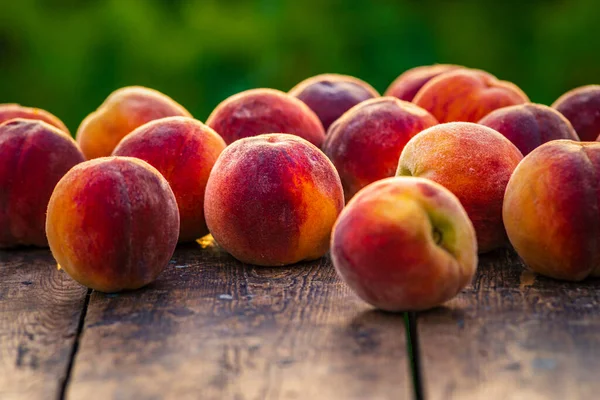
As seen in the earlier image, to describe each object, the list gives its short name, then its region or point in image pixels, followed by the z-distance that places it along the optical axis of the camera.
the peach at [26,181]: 0.90
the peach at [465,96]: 1.00
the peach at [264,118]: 0.98
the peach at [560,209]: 0.80
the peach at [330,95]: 1.06
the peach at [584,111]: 0.99
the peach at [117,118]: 1.02
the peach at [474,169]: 0.85
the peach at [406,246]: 0.75
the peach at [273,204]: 0.85
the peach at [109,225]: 0.80
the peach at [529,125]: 0.92
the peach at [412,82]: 1.10
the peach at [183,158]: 0.90
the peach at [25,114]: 1.00
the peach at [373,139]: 0.94
